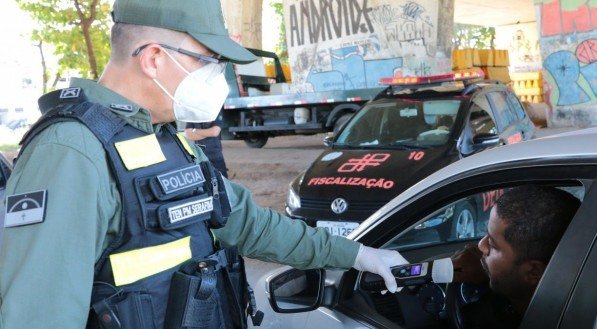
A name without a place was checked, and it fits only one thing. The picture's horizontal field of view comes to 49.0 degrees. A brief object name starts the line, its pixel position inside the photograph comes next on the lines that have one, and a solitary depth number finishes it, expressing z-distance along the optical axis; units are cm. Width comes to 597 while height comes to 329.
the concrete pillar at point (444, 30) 1411
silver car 148
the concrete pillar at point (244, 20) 1655
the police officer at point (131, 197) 135
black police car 541
